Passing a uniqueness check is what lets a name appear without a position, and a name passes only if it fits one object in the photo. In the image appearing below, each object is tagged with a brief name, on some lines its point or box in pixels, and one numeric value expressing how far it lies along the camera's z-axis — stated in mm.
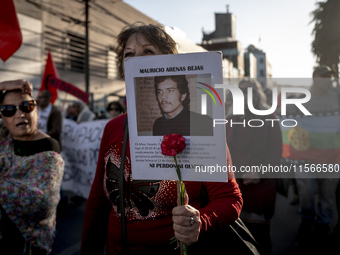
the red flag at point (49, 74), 7445
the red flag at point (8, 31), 2623
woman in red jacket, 1194
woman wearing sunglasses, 1855
